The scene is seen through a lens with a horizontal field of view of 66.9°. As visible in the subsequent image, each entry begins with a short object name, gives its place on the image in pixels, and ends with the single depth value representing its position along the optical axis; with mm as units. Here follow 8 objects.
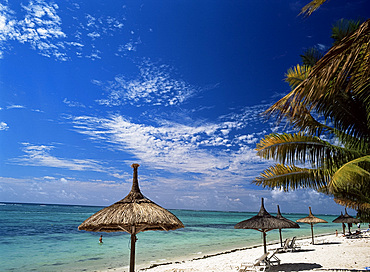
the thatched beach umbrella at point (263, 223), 9414
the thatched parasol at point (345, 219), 20766
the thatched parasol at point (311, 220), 17623
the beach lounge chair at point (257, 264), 8445
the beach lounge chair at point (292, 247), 13873
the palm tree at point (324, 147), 5699
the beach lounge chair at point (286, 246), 13258
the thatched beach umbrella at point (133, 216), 4582
